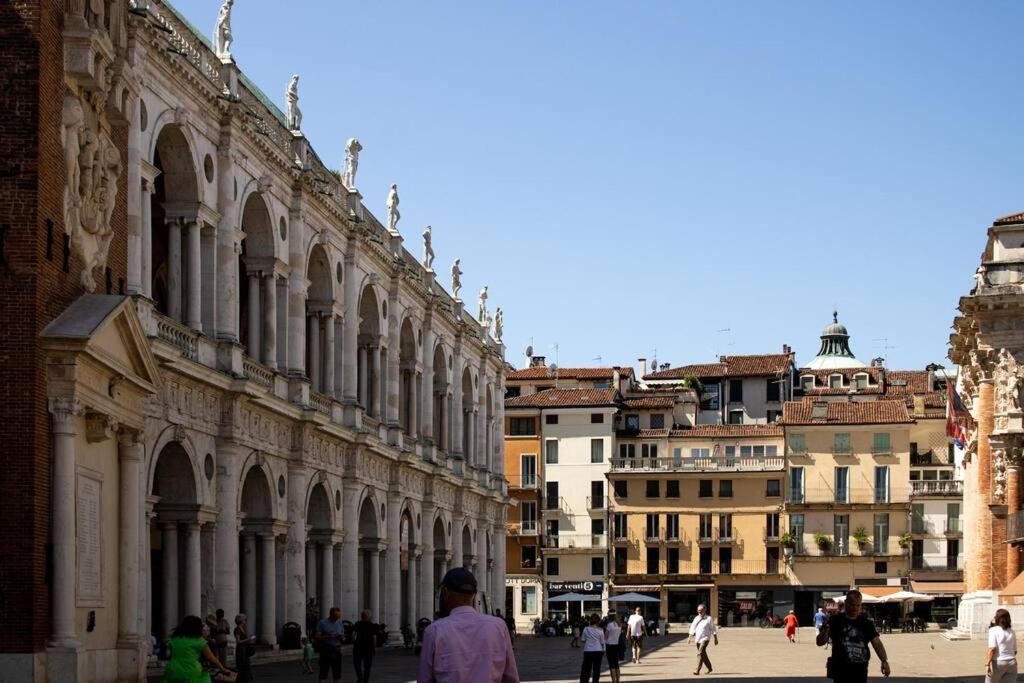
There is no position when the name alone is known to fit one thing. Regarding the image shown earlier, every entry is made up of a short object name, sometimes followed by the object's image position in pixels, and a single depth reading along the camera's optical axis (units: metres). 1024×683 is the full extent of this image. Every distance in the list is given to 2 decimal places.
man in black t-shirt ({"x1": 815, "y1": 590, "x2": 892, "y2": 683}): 18.55
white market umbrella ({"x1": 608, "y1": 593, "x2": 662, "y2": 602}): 90.50
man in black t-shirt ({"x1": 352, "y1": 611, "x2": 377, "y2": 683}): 35.00
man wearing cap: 10.27
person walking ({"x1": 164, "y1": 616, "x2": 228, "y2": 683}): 17.36
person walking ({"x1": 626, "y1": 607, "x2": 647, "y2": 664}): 49.16
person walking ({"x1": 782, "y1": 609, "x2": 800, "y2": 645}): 67.44
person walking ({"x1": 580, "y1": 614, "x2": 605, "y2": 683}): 33.38
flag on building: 56.75
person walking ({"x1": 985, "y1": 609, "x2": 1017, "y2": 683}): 23.16
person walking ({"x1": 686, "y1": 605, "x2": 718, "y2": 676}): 40.00
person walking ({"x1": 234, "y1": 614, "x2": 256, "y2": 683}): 32.16
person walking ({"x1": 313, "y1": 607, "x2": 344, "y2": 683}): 31.95
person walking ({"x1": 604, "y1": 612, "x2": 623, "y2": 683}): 34.53
